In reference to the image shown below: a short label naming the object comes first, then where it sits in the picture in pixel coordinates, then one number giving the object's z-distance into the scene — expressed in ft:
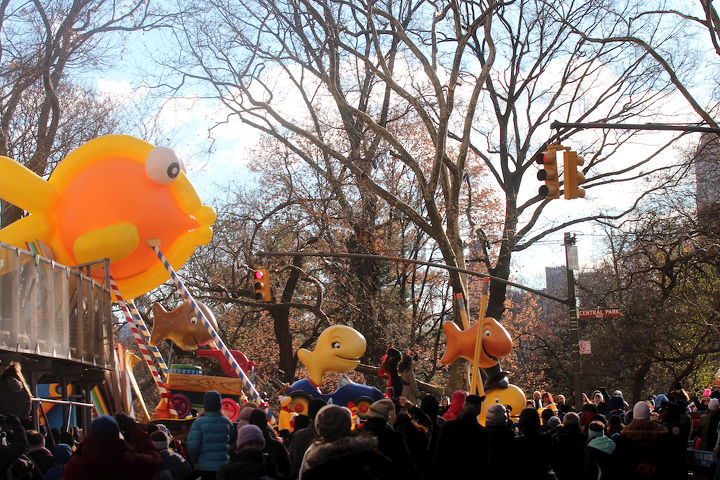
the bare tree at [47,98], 86.17
